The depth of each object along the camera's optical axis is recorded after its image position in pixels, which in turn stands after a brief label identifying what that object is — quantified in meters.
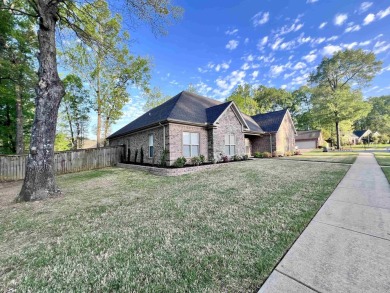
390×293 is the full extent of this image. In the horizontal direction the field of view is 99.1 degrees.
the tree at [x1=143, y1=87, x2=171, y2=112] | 30.40
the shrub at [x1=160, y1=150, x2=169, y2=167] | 11.03
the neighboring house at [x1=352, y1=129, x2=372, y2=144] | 53.83
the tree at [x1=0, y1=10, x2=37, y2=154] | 11.66
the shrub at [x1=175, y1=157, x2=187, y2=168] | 10.60
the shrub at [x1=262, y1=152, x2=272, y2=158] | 18.30
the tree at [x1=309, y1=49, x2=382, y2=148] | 25.48
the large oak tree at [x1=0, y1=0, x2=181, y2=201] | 5.62
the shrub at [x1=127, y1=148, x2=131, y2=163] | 15.64
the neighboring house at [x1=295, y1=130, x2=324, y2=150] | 38.34
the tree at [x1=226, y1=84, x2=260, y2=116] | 32.41
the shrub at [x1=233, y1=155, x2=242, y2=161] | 14.65
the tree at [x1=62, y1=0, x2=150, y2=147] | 17.78
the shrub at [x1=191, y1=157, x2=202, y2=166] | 11.64
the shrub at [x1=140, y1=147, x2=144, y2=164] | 13.72
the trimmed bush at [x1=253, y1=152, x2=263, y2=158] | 18.38
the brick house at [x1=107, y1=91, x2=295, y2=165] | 11.27
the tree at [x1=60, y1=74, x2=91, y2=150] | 22.56
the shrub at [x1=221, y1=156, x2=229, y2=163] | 13.46
